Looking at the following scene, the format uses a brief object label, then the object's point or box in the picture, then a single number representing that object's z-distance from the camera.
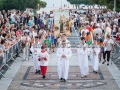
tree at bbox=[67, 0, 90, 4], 56.26
